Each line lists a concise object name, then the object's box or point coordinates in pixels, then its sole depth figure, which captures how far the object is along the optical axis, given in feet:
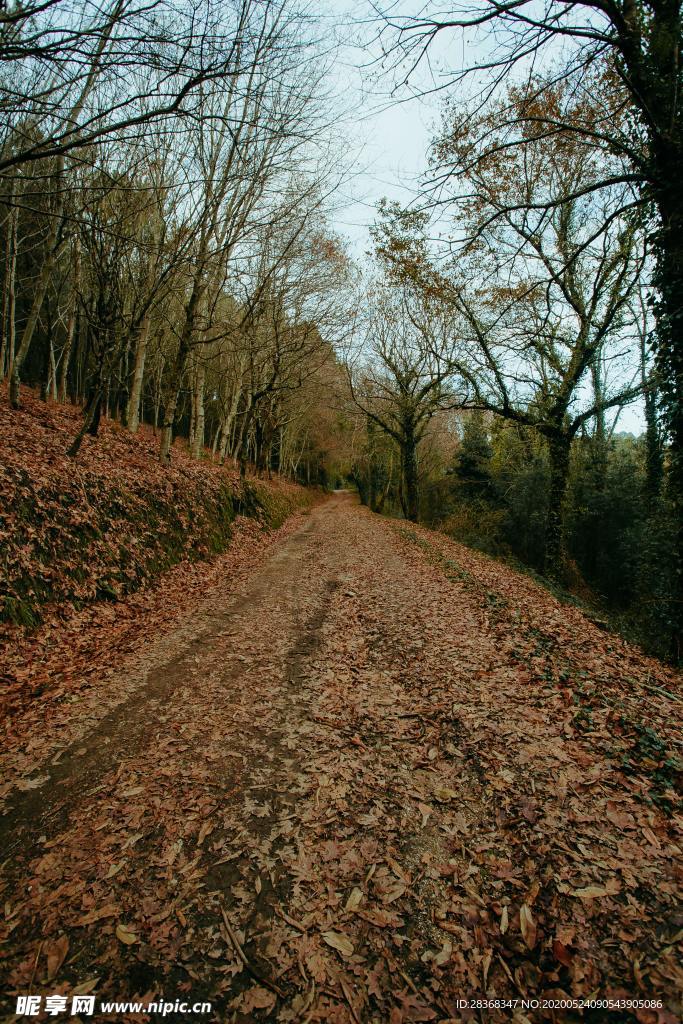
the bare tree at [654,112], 13.44
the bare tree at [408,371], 58.80
